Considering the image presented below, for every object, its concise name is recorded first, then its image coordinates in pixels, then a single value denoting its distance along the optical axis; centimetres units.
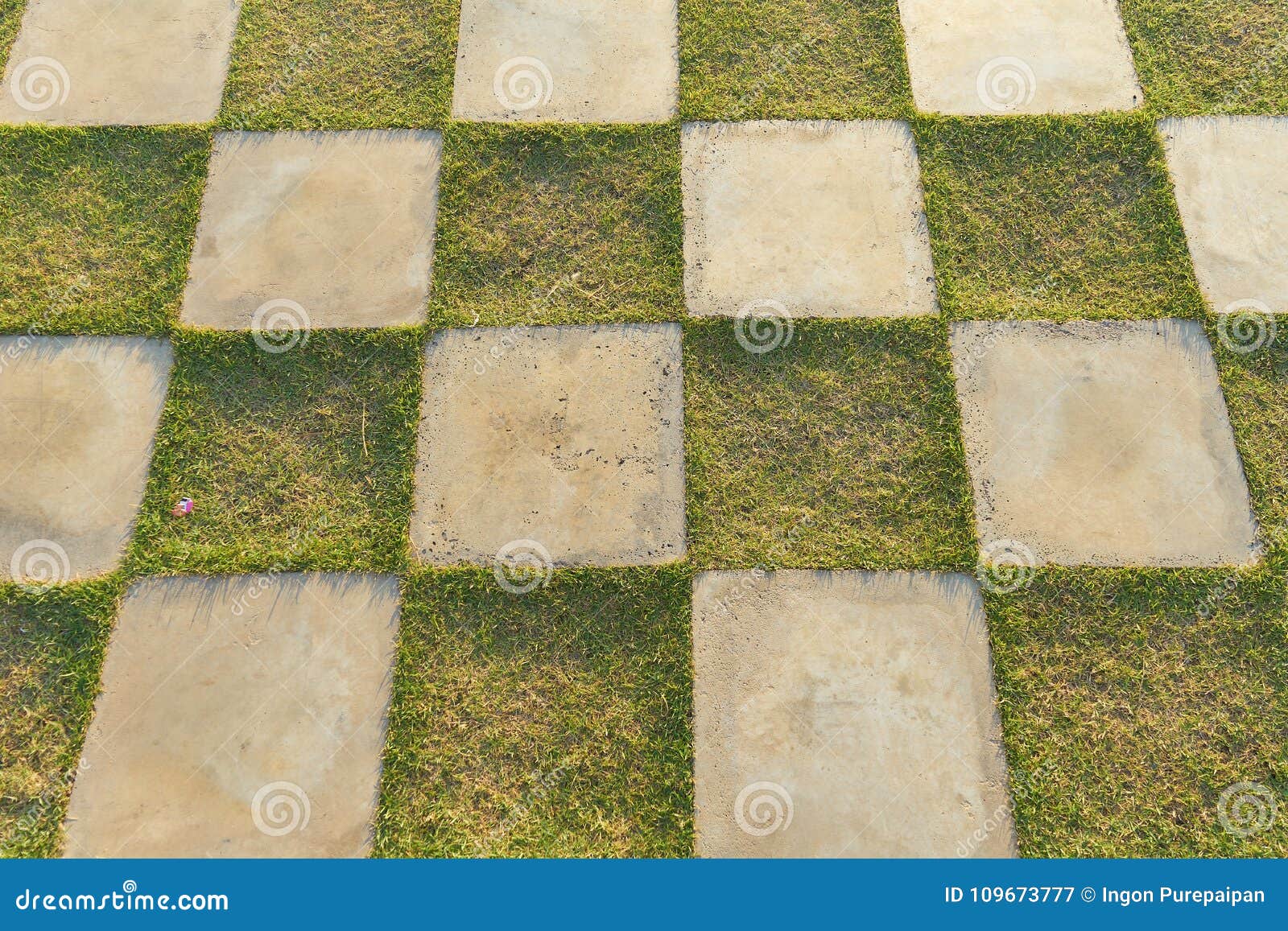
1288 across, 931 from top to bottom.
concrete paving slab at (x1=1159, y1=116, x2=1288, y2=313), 429
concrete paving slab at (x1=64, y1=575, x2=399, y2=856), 344
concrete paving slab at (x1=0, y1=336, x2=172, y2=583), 385
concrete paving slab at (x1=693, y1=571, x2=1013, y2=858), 342
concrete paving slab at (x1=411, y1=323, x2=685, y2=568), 385
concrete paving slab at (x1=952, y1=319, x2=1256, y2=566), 383
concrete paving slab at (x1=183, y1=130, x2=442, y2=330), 428
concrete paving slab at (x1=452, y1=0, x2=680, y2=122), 476
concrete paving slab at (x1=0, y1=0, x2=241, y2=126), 479
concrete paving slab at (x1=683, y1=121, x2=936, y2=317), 429
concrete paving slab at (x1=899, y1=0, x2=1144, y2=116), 475
